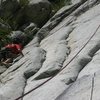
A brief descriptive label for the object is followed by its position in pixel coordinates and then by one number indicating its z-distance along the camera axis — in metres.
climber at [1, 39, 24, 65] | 17.20
